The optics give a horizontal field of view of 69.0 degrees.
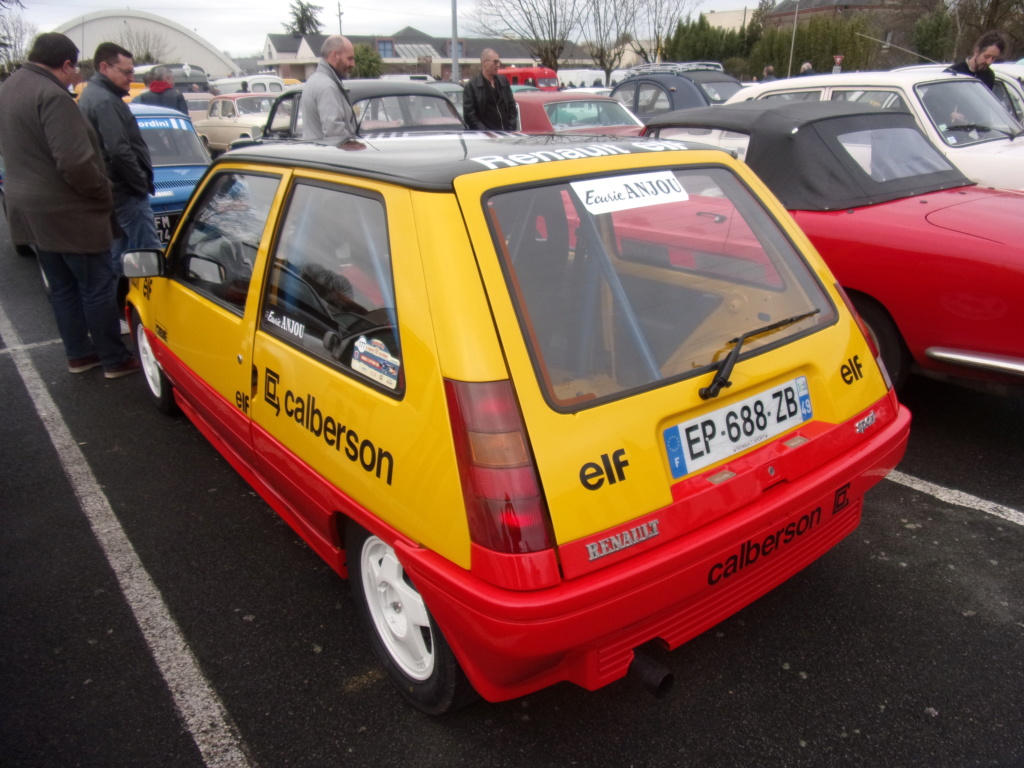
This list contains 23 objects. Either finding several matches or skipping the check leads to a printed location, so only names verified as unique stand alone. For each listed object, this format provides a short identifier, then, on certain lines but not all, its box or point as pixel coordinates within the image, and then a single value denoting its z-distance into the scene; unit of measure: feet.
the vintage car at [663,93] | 43.70
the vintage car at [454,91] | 57.36
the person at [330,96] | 20.89
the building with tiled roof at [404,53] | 234.38
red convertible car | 10.87
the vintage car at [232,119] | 52.85
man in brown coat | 14.37
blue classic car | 22.49
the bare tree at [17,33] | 140.87
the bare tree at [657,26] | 120.16
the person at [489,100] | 28.04
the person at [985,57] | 22.63
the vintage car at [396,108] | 28.17
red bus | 96.49
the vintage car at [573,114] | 37.68
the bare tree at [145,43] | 218.79
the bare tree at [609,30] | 113.09
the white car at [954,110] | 17.80
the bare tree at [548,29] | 111.86
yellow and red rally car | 5.57
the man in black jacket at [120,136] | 17.49
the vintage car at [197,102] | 84.63
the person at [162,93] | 35.47
